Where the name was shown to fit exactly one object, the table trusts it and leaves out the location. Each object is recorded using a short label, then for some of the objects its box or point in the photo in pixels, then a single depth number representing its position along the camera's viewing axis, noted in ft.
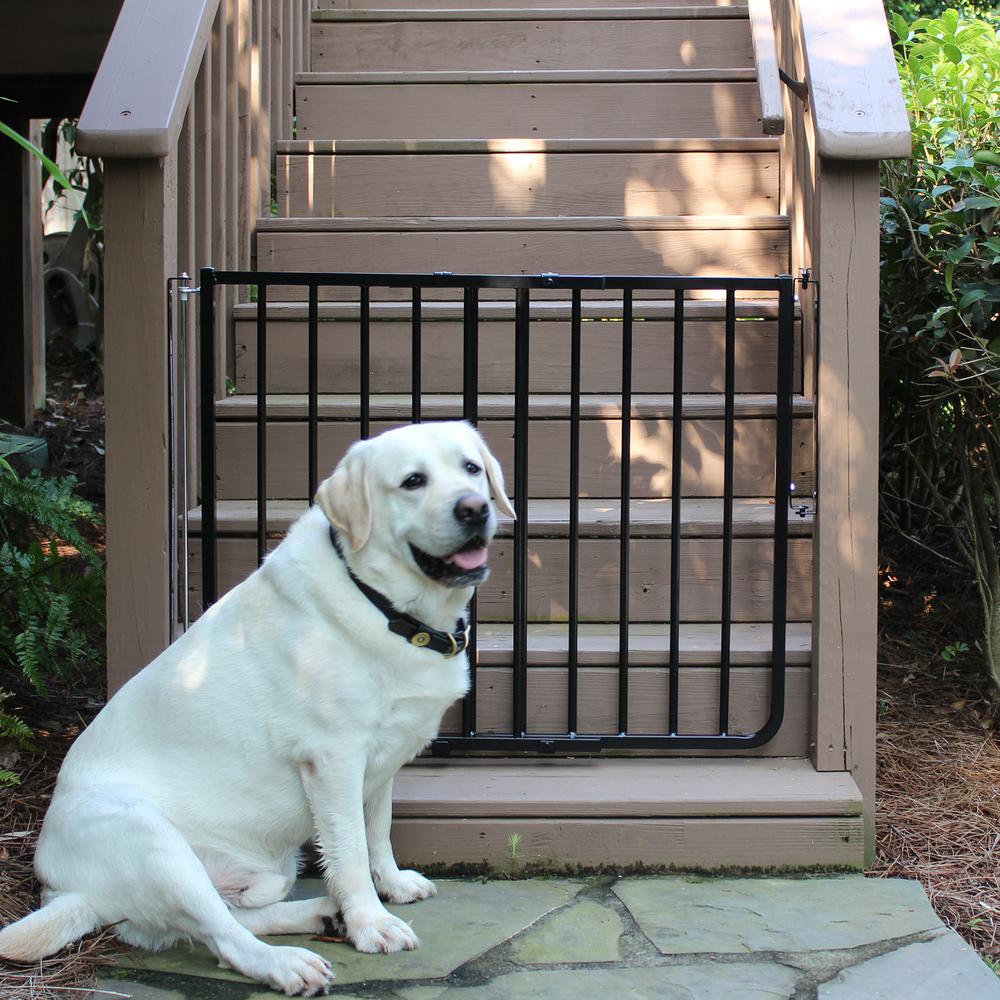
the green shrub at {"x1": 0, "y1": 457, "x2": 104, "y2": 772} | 11.55
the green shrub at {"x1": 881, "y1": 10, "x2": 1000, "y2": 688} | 11.88
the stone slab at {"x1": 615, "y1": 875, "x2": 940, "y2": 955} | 8.70
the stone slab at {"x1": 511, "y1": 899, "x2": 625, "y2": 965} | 8.45
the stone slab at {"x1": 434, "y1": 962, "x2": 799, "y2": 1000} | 7.93
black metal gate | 10.50
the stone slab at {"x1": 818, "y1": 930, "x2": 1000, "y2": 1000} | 7.95
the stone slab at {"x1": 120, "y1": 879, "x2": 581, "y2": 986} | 8.25
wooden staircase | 10.07
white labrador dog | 8.20
